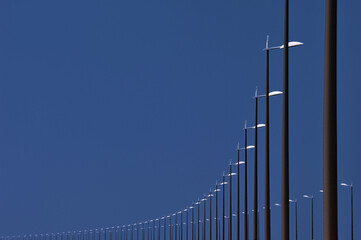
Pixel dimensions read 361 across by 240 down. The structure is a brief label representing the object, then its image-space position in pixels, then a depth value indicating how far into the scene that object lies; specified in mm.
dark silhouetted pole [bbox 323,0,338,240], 21844
